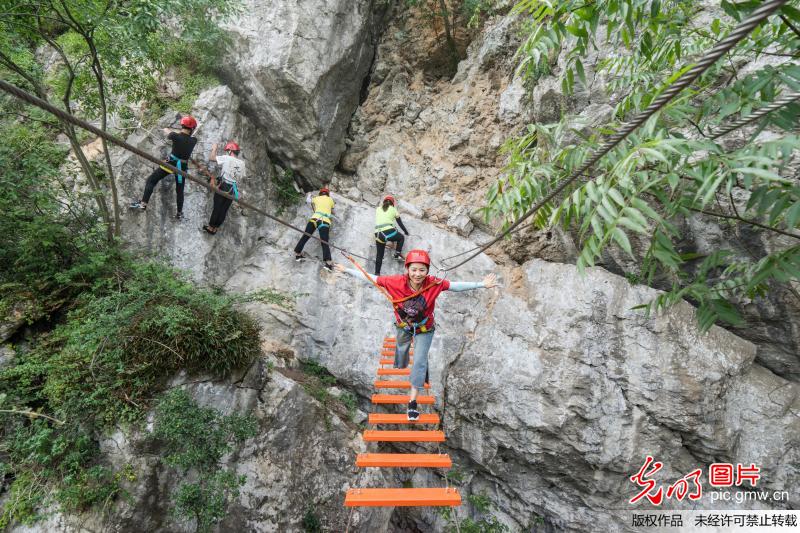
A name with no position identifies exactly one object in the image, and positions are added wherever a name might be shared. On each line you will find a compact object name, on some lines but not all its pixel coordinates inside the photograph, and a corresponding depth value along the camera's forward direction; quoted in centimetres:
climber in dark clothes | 632
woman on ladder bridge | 399
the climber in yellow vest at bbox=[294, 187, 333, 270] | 734
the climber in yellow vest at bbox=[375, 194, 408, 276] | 732
